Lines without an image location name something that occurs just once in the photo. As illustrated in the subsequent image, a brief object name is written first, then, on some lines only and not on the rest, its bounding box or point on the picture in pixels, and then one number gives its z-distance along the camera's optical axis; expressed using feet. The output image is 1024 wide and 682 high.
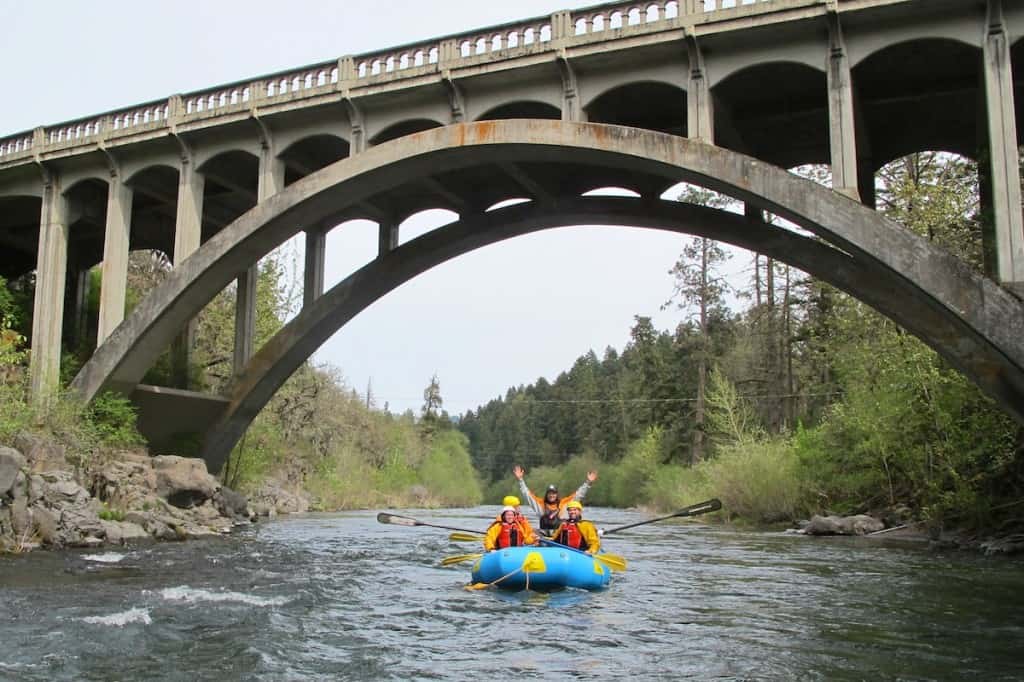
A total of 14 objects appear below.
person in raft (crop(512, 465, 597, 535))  46.54
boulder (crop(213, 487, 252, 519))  71.36
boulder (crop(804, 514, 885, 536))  67.56
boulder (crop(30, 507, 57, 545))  47.62
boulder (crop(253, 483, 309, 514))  107.86
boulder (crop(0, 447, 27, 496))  45.96
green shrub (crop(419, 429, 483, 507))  188.34
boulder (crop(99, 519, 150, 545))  51.90
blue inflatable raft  36.17
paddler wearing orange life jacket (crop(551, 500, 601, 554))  40.93
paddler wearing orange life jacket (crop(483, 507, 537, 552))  39.55
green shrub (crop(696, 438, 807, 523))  80.90
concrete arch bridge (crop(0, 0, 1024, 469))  42.01
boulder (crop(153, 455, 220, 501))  64.49
